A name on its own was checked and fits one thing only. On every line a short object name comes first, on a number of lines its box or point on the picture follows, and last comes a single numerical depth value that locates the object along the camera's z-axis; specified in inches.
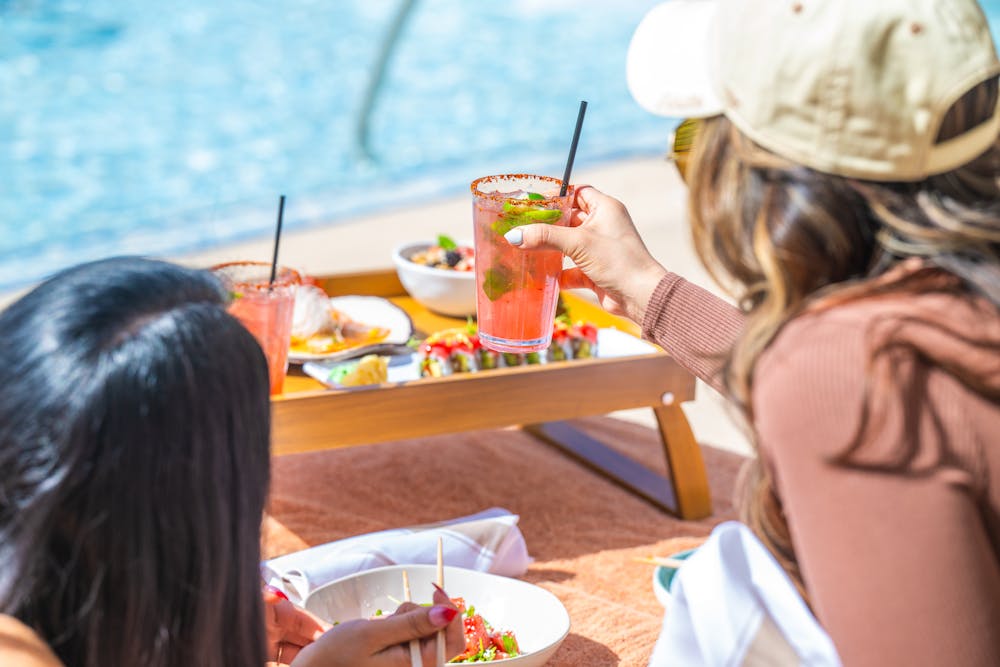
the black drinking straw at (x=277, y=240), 84.5
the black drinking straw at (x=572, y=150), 64.2
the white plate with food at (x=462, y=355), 91.5
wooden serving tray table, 85.1
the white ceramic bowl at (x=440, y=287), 107.3
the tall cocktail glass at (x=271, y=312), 87.4
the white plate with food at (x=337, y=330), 96.8
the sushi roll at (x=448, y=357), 91.3
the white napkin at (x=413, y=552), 76.9
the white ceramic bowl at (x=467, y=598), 70.9
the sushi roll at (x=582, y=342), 96.6
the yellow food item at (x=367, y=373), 89.0
